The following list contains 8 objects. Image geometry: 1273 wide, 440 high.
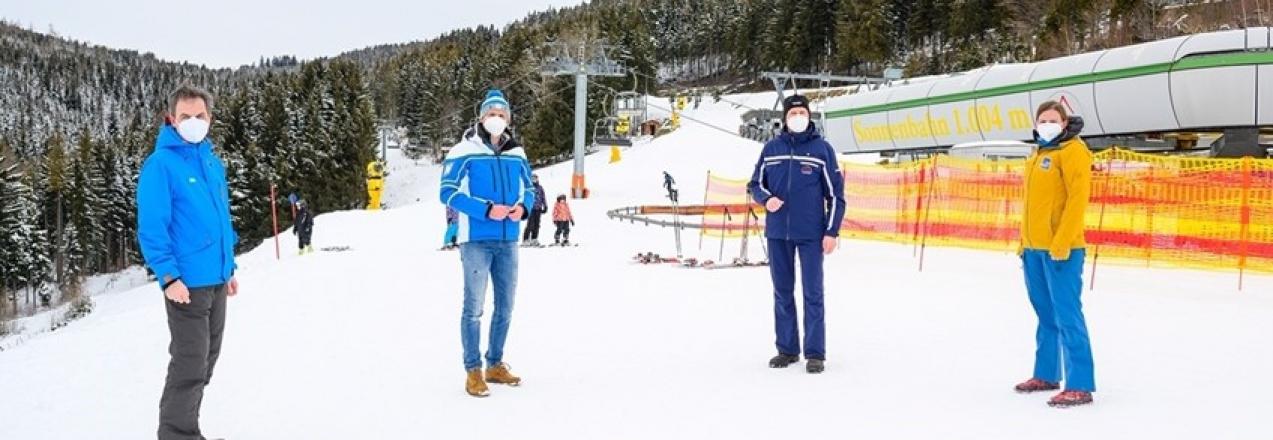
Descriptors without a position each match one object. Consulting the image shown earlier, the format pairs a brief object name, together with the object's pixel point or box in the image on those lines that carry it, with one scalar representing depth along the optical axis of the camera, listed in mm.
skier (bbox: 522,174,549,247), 19484
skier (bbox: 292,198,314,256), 21938
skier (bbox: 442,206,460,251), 17719
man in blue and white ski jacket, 5230
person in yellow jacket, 4801
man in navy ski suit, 5871
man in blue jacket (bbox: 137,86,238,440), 3977
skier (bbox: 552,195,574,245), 20000
